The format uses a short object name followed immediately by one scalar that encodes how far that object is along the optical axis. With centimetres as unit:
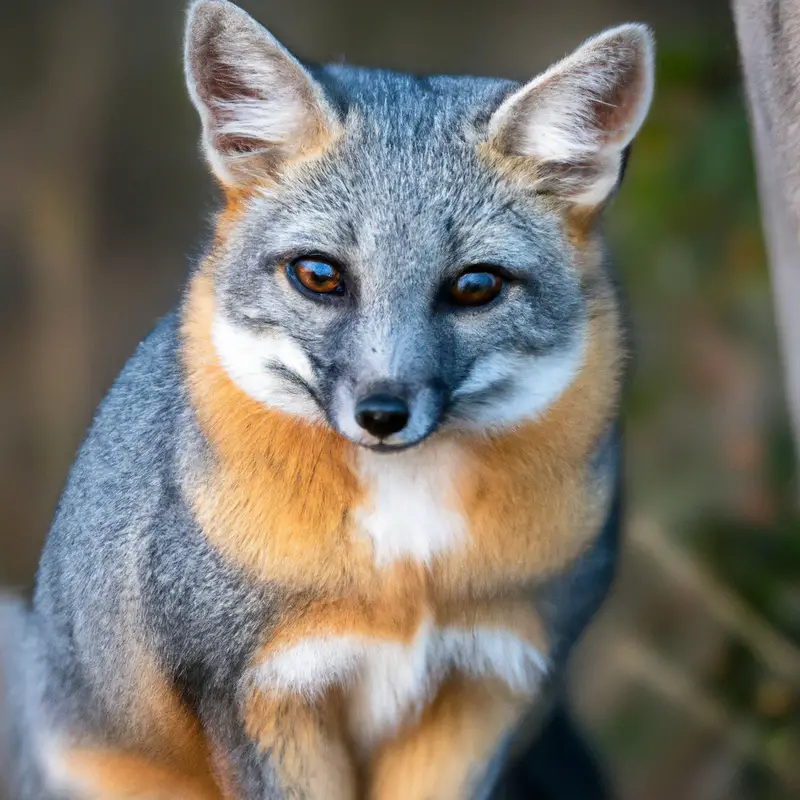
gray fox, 355
